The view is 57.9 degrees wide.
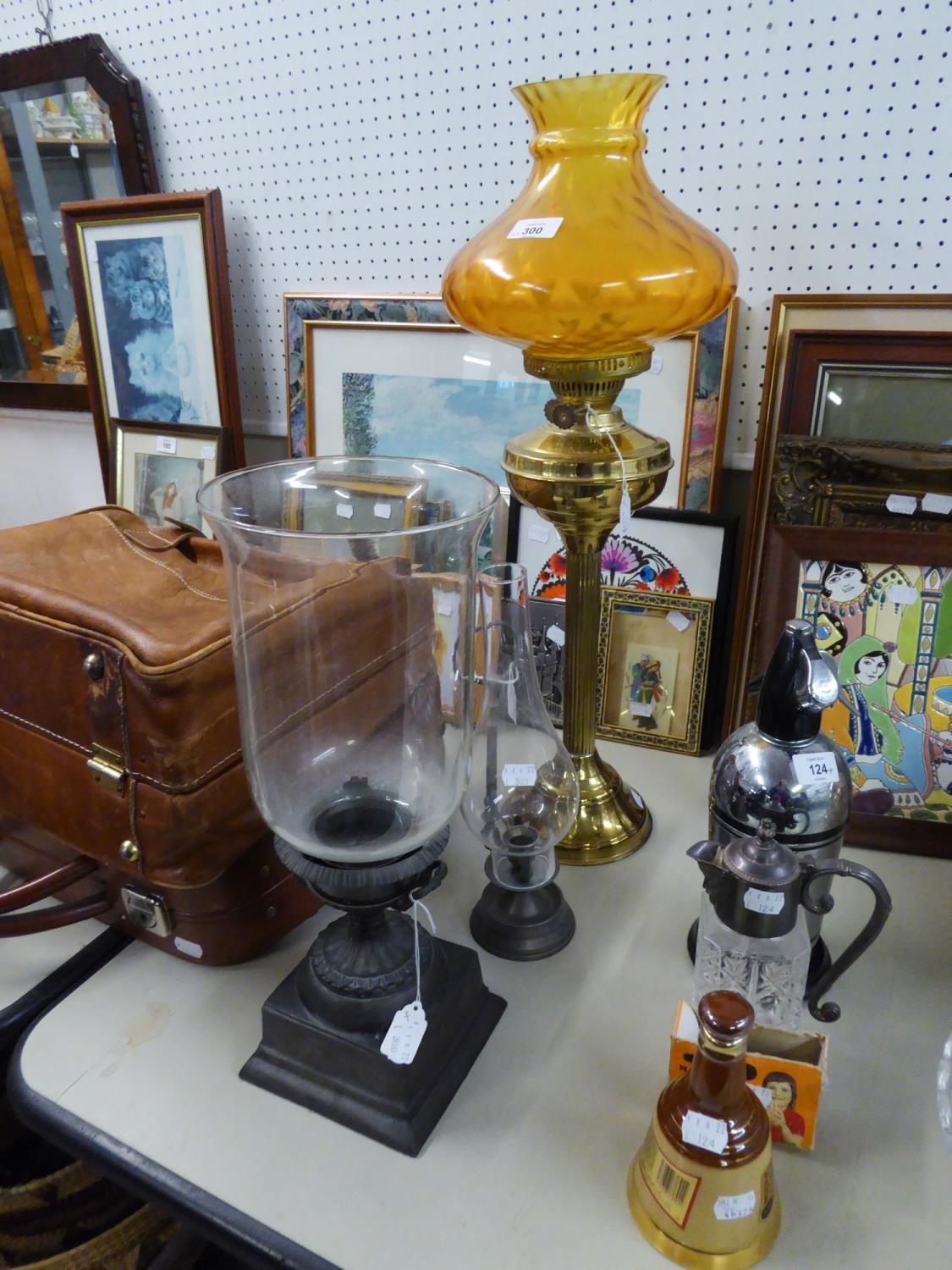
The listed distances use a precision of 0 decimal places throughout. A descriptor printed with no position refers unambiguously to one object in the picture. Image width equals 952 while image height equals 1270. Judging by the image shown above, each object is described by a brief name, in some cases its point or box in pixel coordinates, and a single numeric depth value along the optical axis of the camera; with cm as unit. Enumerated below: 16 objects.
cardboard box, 59
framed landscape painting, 99
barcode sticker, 52
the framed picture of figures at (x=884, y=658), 85
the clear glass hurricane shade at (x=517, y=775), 79
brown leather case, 67
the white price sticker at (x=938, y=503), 84
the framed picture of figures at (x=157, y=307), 120
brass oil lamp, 67
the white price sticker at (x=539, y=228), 68
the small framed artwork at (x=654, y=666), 104
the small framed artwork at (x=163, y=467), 130
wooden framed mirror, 122
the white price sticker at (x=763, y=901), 61
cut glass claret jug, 61
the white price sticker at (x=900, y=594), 85
